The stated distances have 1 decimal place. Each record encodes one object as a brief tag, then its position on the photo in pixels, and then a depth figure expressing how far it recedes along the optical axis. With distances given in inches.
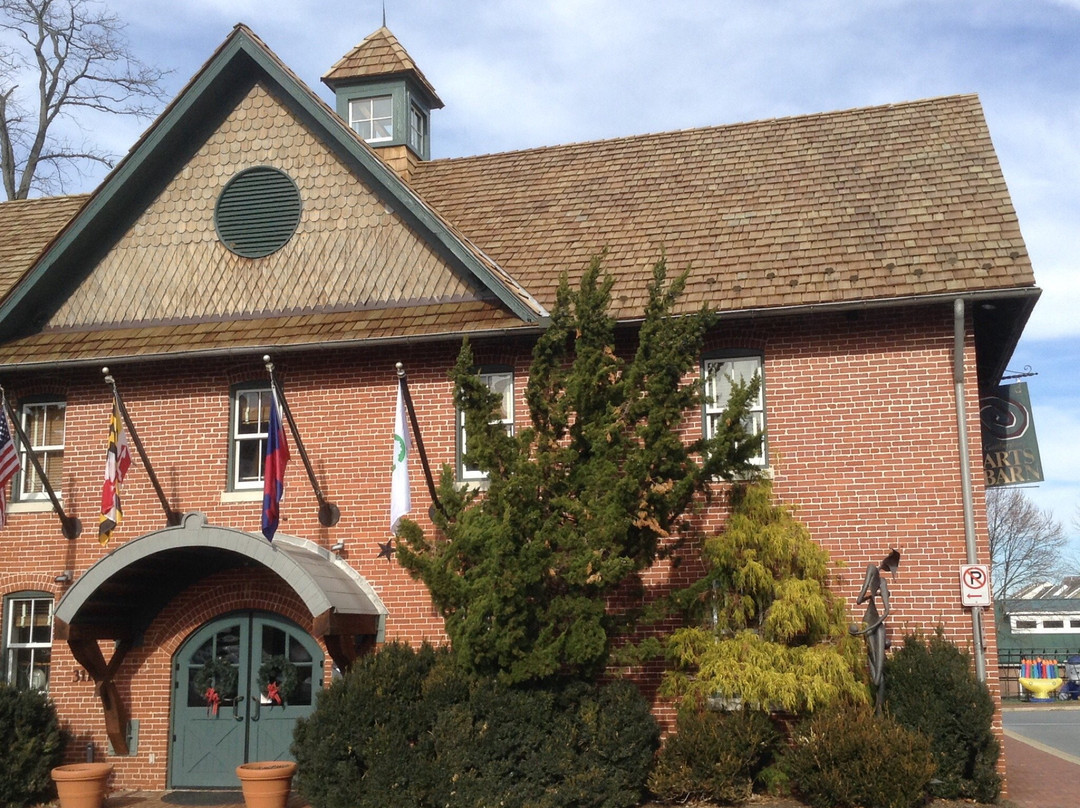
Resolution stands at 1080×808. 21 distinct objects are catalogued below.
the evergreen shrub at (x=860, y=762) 483.8
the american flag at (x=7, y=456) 604.1
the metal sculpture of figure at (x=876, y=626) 519.8
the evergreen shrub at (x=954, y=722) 510.9
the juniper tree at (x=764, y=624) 510.9
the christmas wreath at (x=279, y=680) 617.9
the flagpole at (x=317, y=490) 597.3
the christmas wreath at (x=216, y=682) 623.2
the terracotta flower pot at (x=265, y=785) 535.2
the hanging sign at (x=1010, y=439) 651.5
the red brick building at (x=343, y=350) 575.5
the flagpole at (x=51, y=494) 629.9
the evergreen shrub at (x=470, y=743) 502.0
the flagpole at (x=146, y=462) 597.9
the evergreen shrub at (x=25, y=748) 577.9
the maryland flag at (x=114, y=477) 588.1
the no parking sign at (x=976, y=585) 542.9
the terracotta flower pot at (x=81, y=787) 557.6
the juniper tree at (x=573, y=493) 495.5
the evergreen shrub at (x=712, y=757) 513.0
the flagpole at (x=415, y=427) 566.6
